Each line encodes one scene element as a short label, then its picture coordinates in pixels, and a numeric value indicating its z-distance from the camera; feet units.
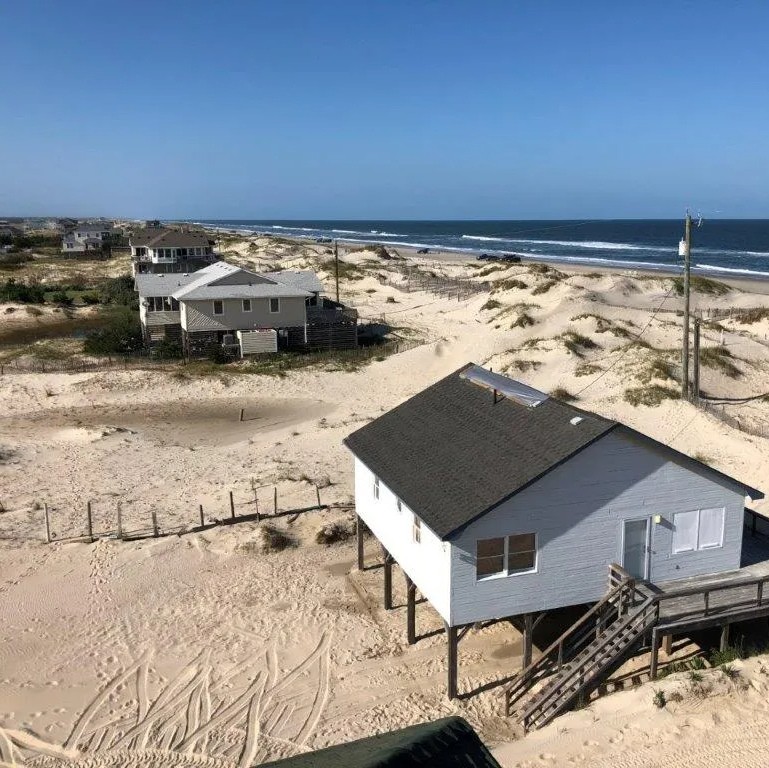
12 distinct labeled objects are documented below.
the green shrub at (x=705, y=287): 217.77
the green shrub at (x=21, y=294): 229.66
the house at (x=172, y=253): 263.70
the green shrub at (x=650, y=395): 109.70
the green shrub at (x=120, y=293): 231.50
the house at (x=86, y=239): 406.82
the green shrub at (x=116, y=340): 155.12
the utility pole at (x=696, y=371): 106.30
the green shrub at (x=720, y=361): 125.93
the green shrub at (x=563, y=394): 117.29
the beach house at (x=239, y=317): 152.46
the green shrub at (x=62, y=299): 226.77
